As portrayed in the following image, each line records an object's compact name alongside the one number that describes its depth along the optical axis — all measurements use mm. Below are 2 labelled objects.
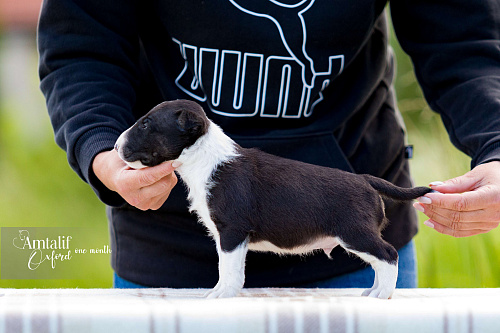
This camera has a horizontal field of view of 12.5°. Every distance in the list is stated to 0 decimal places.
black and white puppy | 2787
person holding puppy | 2931
